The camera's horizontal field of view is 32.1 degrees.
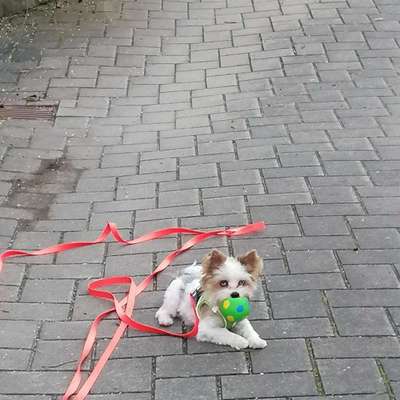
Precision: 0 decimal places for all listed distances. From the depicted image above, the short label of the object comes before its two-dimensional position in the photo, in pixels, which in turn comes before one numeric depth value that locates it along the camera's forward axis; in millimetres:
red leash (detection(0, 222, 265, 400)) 3438
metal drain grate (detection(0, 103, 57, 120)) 6320
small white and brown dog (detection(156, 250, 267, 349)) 3465
